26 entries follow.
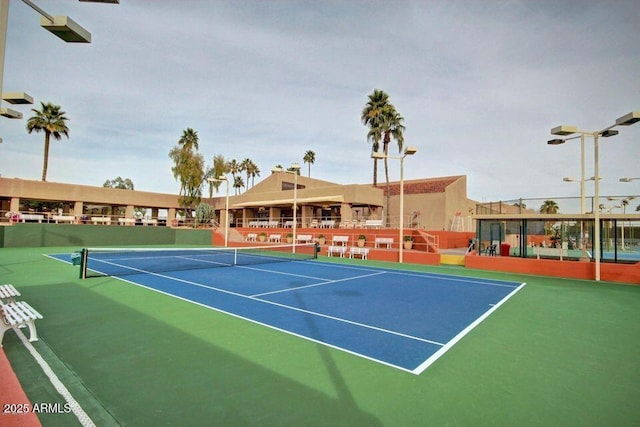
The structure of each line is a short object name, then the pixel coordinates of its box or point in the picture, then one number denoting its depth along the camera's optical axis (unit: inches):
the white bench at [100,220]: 1374.9
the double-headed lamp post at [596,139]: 477.1
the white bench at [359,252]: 877.8
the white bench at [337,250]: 917.6
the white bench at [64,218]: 1270.1
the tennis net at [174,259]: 585.9
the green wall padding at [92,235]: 1078.4
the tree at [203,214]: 1633.9
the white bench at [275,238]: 1235.9
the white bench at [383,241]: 932.0
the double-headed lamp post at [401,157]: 677.9
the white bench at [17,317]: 210.4
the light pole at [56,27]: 145.6
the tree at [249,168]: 3440.9
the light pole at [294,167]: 815.1
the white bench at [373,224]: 1042.8
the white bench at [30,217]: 1220.5
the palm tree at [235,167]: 3267.7
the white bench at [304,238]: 1139.9
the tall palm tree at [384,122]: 1466.5
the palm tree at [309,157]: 3468.0
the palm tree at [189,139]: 2033.0
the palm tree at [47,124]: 1653.5
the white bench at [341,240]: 1013.0
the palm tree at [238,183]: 3533.5
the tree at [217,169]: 1920.5
